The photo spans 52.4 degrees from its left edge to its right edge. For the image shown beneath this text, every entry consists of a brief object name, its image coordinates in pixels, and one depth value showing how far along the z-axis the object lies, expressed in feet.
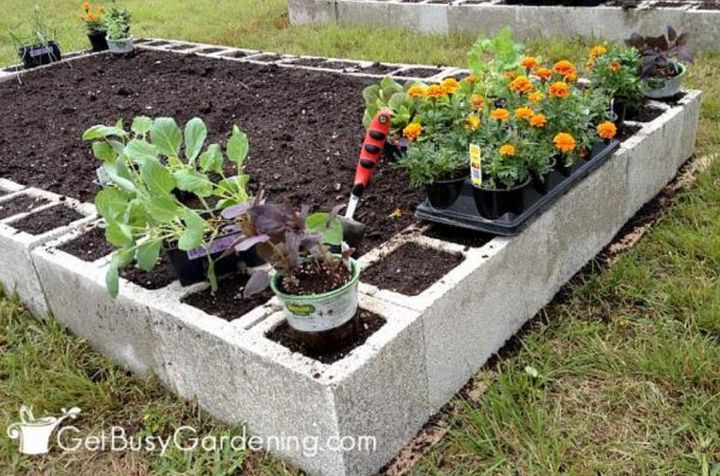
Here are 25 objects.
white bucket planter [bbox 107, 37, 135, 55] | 17.80
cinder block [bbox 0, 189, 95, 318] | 8.26
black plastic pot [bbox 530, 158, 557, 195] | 7.52
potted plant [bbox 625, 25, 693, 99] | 10.46
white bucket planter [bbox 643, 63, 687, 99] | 10.53
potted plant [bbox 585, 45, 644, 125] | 9.79
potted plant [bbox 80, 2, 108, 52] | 18.43
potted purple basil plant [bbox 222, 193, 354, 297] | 5.71
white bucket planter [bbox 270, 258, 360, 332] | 5.74
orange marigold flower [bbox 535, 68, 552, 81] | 8.05
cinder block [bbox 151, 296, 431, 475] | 5.67
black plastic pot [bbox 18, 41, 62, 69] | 17.24
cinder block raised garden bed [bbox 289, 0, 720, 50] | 15.69
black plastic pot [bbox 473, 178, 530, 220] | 7.22
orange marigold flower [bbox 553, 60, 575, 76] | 8.16
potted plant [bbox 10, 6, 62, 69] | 17.25
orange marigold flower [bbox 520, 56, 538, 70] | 8.11
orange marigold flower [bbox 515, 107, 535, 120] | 7.24
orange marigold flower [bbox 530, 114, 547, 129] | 7.24
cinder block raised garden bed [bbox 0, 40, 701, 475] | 5.90
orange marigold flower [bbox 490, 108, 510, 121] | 7.22
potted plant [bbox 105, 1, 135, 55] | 17.80
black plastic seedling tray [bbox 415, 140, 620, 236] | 7.25
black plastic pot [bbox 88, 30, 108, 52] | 18.42
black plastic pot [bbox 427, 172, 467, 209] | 7.57
